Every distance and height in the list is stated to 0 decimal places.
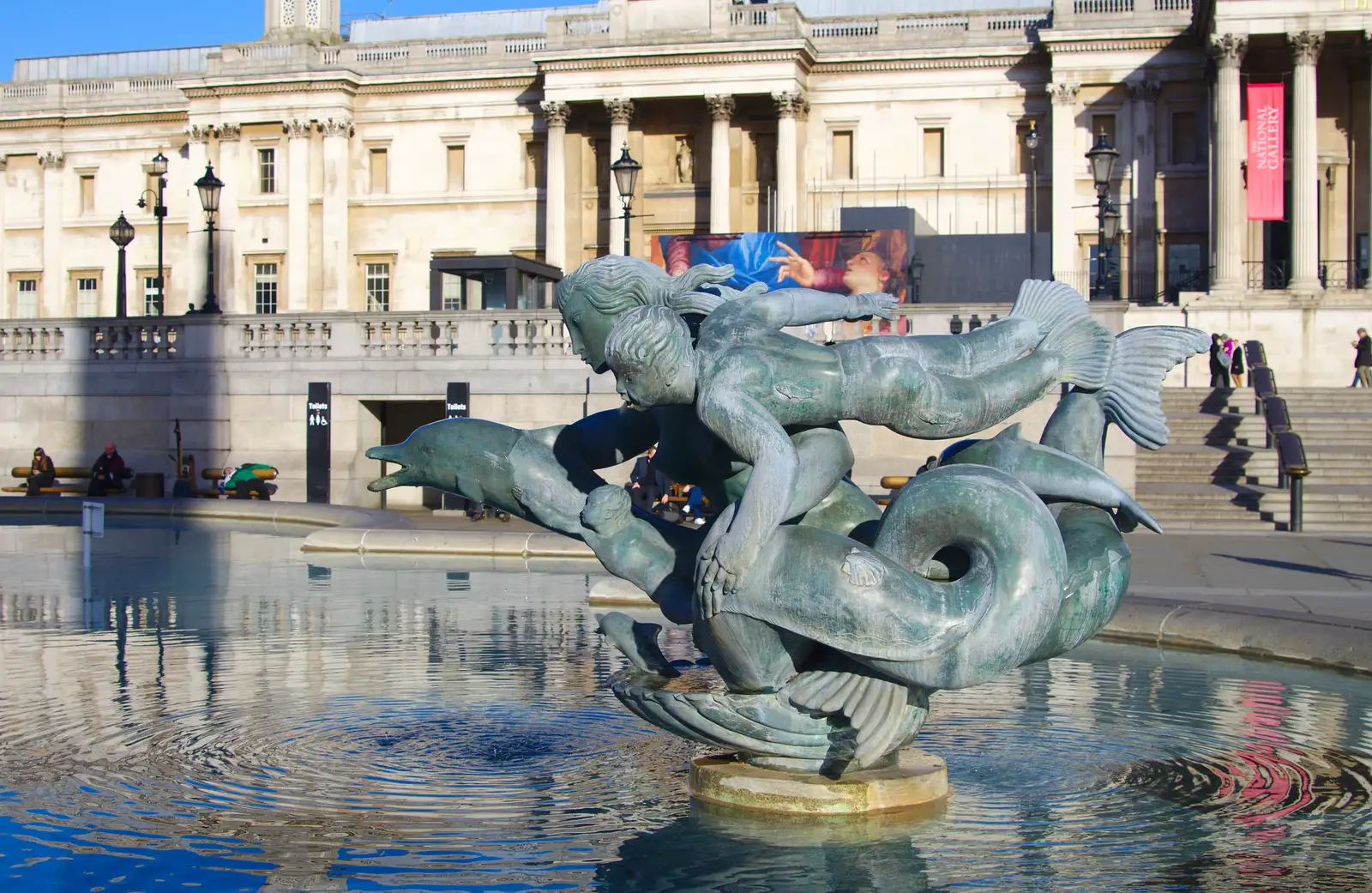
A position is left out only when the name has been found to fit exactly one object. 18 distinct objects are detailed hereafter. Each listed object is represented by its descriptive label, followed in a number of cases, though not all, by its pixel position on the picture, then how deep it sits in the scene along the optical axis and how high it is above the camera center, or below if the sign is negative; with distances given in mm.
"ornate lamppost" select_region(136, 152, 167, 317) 41531 +6976
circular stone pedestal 6445 -1323
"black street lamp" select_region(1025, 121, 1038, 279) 57209 +9224
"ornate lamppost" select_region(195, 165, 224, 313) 34438 +5335
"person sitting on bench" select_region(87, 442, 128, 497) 30000 -400
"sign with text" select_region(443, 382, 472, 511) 28391 +765
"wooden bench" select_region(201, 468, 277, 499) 29438 -448
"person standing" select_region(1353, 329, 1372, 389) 39062 +1985
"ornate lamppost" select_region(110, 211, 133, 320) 38175 +4902
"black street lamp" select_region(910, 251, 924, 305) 49406 +5128
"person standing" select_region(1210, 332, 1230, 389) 35344 +1783
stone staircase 24578 -323
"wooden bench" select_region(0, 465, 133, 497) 30888 -453
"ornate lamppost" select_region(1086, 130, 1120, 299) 29969 +4841
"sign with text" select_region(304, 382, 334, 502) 29359 +186
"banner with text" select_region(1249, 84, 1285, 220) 51844 +9245
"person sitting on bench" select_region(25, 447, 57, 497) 29969 -436
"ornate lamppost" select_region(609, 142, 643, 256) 31723 +5204
